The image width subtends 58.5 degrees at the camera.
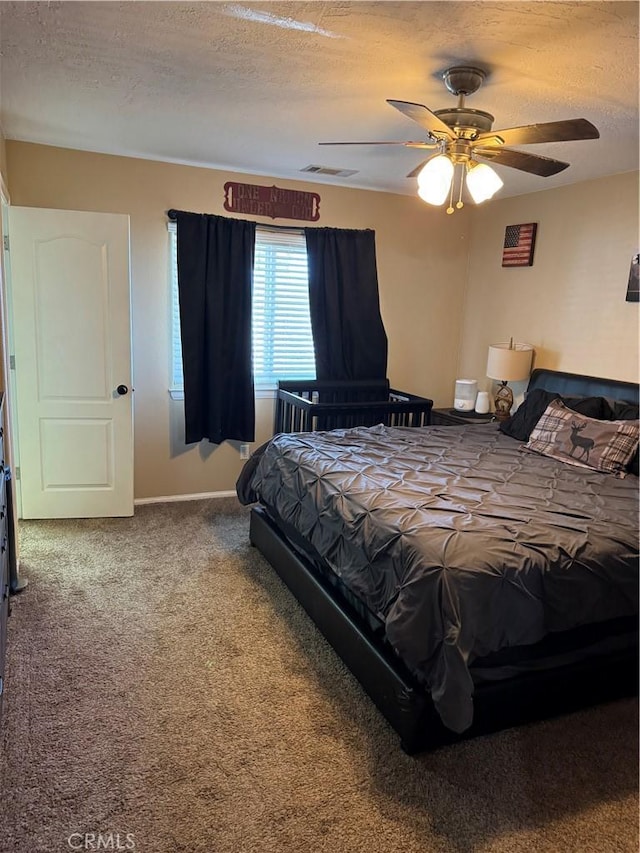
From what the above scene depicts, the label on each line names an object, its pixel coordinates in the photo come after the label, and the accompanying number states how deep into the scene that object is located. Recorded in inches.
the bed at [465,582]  74.5
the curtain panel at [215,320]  162.6
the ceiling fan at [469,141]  87.9
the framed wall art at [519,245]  174.2
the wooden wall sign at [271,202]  167.3
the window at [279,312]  175.3
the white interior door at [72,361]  143.7
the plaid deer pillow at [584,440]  122.6
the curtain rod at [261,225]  159.5
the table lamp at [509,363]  170.6
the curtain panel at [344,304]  178.4
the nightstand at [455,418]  178.2
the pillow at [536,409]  139.4
